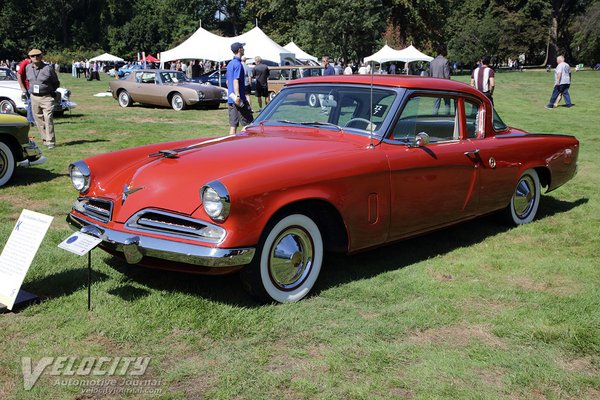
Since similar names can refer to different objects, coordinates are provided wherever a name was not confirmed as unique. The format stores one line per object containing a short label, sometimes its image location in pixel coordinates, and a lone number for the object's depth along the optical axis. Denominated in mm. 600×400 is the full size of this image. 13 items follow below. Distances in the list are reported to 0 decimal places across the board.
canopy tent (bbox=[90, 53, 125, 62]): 57250
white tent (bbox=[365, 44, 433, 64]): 40406
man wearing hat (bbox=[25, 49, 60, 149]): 10320
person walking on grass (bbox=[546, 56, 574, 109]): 19406
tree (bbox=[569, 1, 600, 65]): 63344
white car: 15414
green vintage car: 7590
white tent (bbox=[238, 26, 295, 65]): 28359
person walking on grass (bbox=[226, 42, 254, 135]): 9594
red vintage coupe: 3703
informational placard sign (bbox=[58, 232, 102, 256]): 3648
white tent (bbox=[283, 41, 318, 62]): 33281
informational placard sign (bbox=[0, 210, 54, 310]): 3682
